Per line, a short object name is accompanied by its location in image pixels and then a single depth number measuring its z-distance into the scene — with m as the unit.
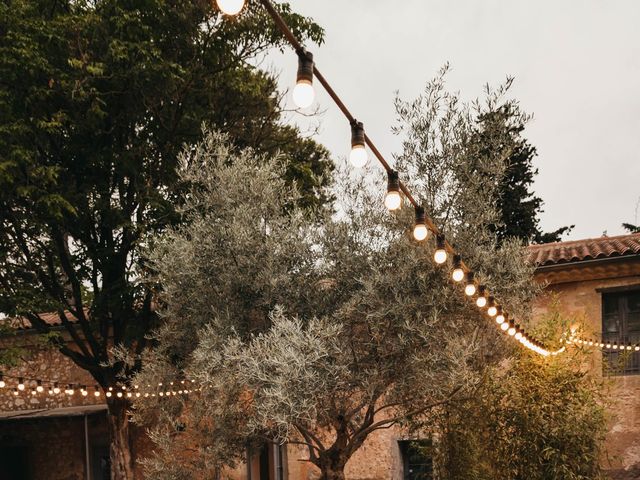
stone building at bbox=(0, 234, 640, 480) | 11.00
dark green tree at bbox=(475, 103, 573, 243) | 20.84
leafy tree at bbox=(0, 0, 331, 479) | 9.58
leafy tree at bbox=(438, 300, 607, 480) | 9.33
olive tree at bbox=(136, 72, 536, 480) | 7.54
